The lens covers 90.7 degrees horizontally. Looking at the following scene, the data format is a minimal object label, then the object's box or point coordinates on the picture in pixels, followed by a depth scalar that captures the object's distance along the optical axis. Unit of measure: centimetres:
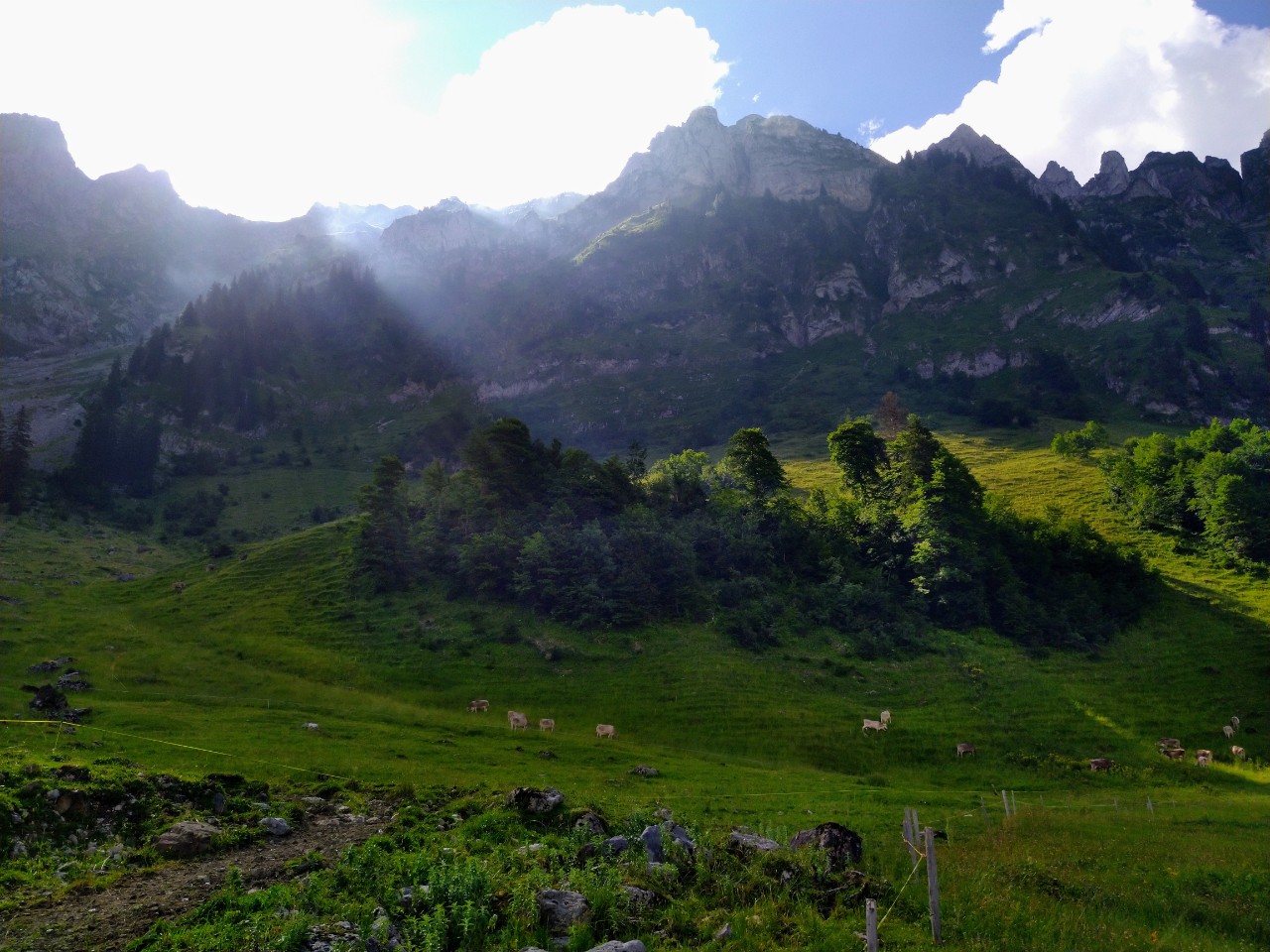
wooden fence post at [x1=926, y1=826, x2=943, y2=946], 1170
